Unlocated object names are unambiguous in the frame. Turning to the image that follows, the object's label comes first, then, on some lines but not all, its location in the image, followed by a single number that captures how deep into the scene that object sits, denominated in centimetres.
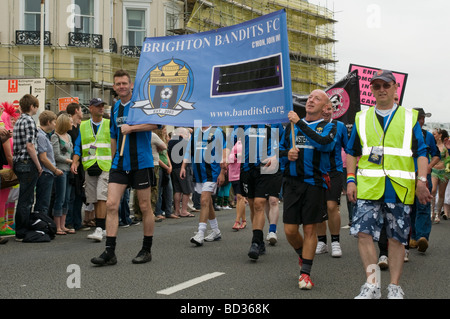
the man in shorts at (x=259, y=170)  787
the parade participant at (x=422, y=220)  858
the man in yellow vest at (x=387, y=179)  529
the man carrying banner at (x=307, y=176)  605
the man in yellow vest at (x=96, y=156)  984
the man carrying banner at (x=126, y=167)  703
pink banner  1470
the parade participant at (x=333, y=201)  841
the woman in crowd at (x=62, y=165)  1022
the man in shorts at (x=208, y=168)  895
